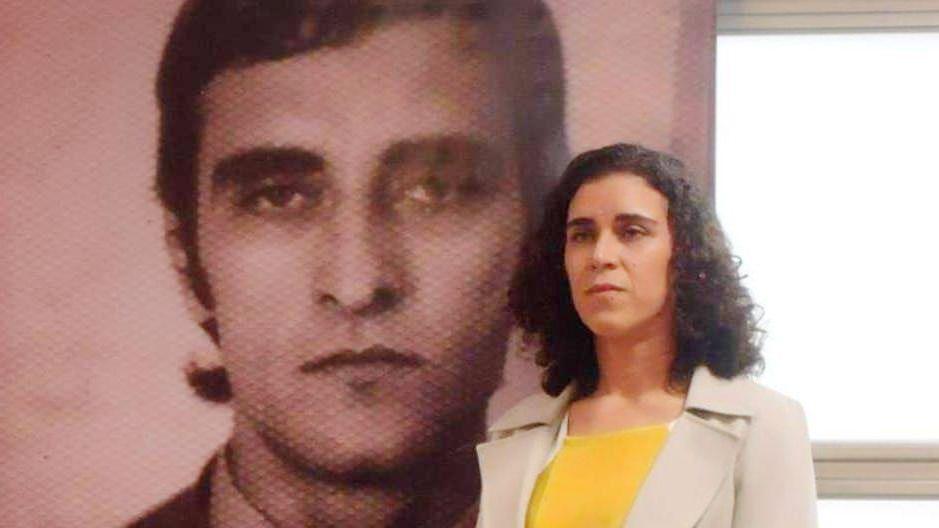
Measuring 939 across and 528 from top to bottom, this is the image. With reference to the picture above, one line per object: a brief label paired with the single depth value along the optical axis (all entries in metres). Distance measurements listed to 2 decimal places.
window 2.87
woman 2.46
